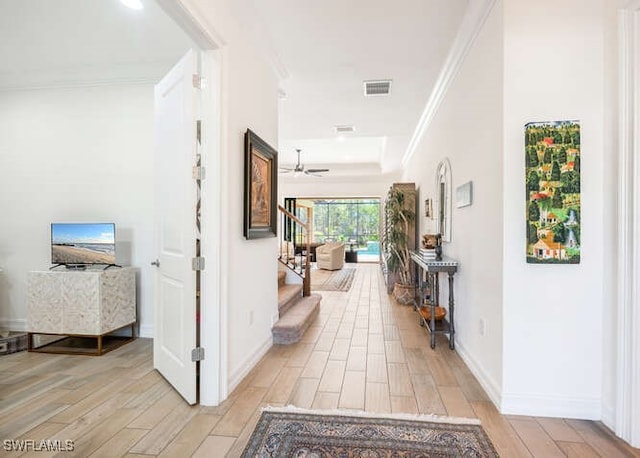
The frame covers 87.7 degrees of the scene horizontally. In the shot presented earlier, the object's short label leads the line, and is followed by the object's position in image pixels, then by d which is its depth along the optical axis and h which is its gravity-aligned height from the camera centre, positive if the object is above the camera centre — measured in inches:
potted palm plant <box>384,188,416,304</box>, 224.1 -5.8
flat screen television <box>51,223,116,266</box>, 129.9 -6.0
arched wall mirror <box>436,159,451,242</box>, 142.6 +13.5
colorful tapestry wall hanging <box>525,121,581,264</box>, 78.7 +9.1
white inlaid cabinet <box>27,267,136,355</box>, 121.3 -28.9
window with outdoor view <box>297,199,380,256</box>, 509.0 +10.2
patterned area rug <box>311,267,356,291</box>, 263.4 -46.4
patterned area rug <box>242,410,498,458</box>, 67.1 -45.0
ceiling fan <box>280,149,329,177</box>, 317.7 +57.3
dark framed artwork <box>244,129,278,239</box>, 102.8 +14.4
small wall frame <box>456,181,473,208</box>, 109.5 +12.0
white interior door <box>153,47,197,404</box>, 87.0 +0.3
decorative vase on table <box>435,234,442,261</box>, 138.1 -8.1
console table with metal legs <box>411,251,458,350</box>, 123.6 -28.0
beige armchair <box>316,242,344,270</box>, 370.9 -31.7
